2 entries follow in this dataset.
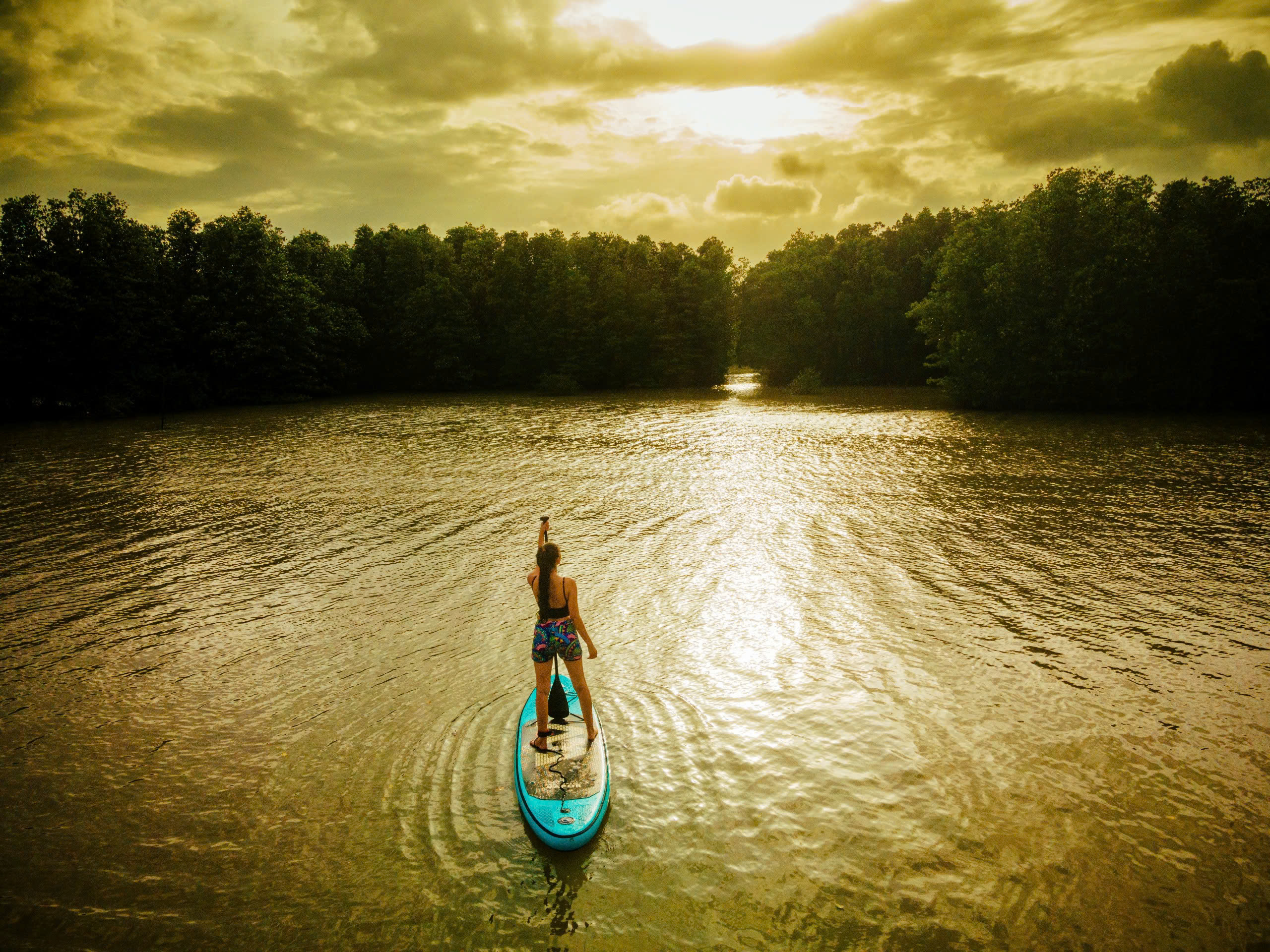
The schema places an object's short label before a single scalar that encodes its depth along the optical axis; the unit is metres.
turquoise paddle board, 6.68
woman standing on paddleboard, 7.91
